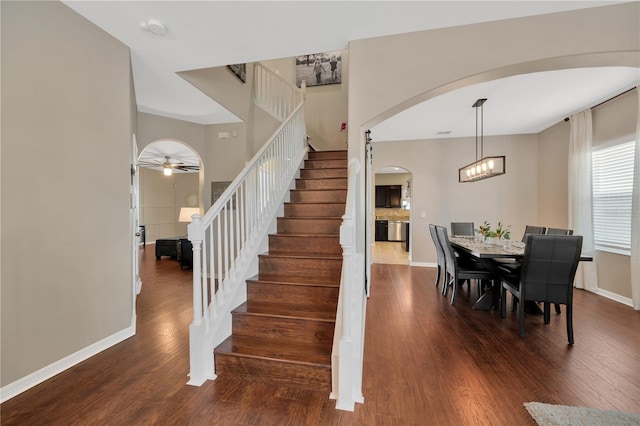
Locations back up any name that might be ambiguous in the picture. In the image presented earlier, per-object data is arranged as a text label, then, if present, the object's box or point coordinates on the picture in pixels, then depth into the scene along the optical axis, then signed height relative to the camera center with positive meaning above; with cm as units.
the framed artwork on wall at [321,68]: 629 +340
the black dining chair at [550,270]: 254 -60
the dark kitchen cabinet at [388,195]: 1070 +58
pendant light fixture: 372 +65
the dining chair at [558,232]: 347 -31
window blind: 370 +20
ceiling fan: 716 +132
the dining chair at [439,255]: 417 -74
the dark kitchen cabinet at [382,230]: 1055 -83
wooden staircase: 193 -88
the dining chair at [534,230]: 398 -32
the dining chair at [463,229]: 520 -39
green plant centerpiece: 400 -36
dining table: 308 -53
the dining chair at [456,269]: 352 -82
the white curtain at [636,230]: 337 -26
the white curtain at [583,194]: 420 +26
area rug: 159 -128
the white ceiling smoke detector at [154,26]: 231 +163
